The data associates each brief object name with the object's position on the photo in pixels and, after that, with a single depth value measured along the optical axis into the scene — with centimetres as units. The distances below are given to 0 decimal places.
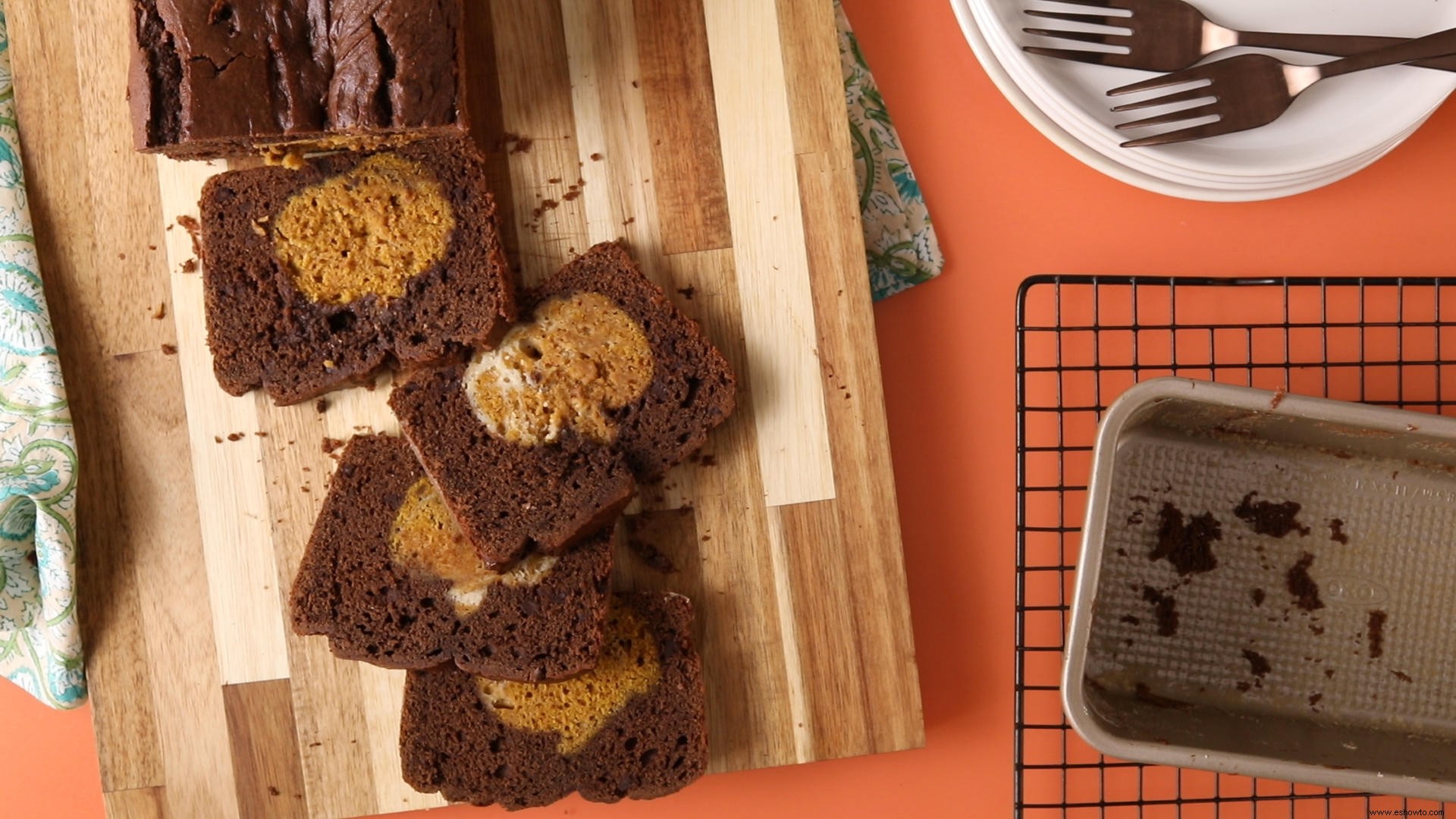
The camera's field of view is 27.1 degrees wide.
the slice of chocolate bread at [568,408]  109
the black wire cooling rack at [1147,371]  114
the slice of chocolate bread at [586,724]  110
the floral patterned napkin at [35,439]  109
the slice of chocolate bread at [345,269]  109
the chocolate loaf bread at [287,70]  105
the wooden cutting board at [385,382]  111
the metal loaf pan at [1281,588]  112
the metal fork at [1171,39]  110
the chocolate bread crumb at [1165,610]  112
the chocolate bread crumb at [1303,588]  112
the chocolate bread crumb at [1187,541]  112
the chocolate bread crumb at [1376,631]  112
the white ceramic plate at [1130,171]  111
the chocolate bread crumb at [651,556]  111
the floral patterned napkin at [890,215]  113
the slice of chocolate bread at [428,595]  109
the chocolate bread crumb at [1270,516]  112
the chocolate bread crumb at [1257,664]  112
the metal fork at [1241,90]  110
